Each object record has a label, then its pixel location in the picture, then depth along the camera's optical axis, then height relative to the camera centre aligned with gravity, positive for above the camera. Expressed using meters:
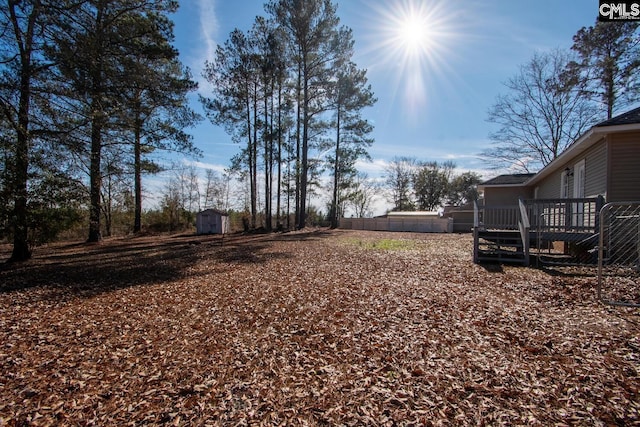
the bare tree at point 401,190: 39.94 +2.52
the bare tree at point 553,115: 16.01 +5.78
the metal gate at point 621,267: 4.07 -1.20
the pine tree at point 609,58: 12.86 +7.22
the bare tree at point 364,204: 38.50 +0.52
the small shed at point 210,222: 19.45 -1.02
